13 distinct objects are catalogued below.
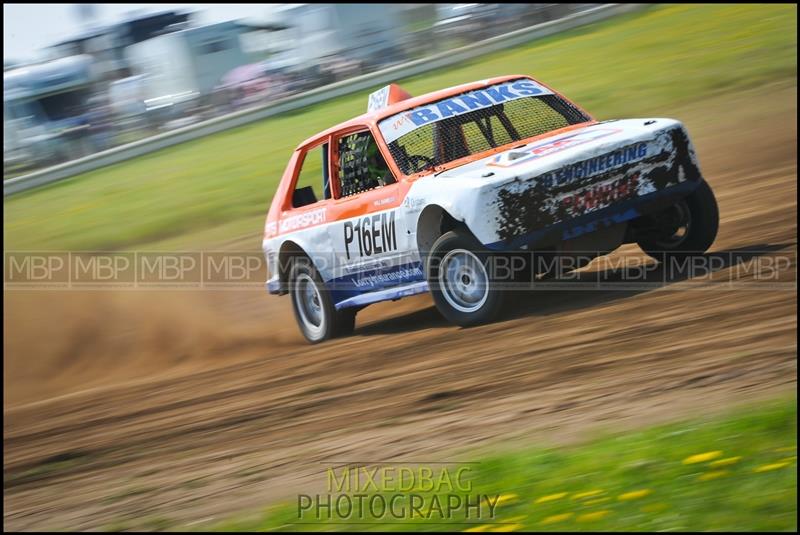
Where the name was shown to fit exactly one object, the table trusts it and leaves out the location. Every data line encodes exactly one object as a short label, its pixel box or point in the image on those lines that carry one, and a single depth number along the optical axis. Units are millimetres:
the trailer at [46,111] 42906
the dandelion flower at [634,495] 7806
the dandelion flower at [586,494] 8008
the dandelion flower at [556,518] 7664
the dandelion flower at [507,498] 8329
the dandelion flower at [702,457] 8133
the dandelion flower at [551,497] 8111
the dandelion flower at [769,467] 7789
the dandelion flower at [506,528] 7750
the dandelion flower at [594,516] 7551
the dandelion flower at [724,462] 7992
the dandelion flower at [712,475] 7816
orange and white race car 13266
